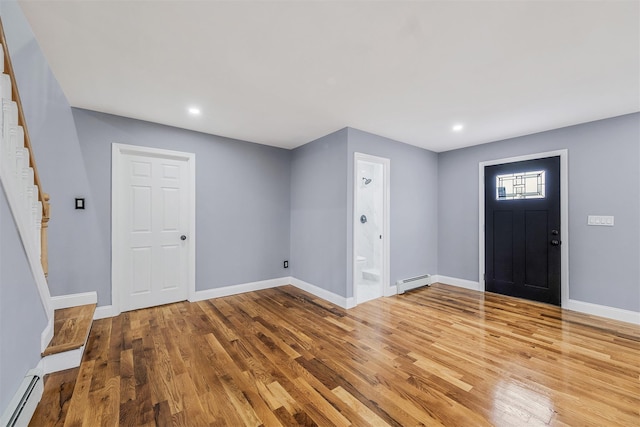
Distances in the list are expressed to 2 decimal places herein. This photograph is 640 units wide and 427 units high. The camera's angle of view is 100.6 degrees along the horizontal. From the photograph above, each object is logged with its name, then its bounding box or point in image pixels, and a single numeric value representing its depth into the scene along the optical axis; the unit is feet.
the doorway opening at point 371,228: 12.75
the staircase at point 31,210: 5.52
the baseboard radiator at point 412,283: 13.96
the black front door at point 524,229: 12.11
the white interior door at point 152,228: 11.16
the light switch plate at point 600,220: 10.71
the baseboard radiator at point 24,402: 4.75
